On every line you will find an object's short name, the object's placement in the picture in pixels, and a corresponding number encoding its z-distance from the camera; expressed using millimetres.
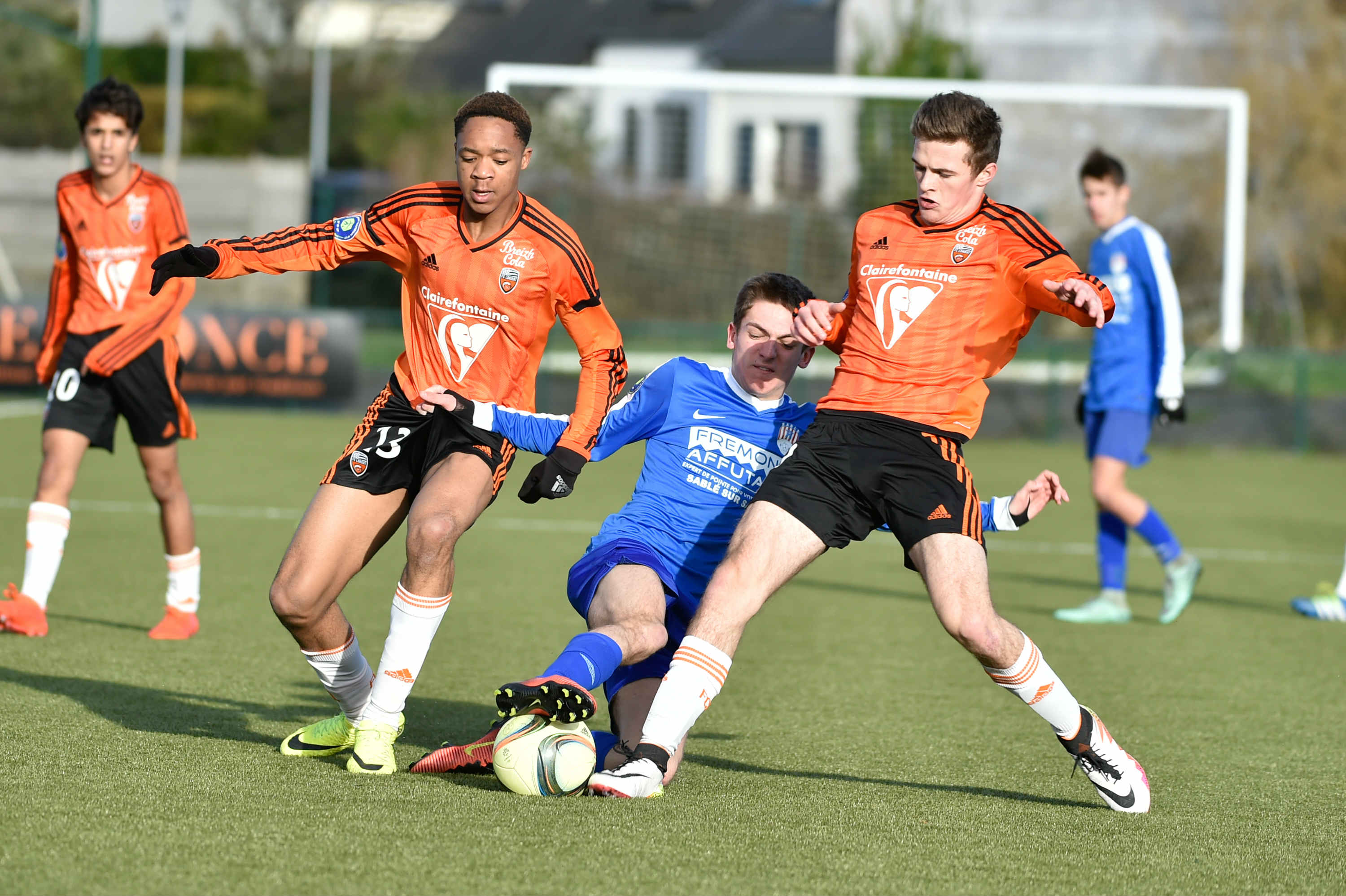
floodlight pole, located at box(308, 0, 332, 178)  86500
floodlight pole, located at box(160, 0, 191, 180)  72187
